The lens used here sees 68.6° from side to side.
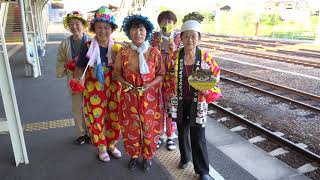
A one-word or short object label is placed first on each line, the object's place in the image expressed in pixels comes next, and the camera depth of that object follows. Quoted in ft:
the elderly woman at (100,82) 8.66
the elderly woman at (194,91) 7.74
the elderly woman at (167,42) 9.91
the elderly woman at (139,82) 8.28
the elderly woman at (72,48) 9.86
